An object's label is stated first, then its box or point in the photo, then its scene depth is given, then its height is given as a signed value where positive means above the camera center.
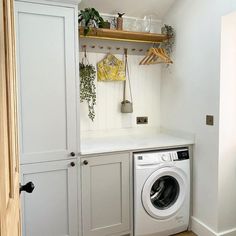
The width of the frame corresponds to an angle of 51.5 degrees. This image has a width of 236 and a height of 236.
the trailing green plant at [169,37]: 2.76 +0.75
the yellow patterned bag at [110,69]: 2.76 +0.40
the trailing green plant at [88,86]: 2.60 +0.19
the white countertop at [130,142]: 2.22 -0.39
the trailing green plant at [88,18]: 2.27 +0.81
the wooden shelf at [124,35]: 2.43 +0.73
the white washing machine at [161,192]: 2.28 -0.88
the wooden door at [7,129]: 0.66 -0.08
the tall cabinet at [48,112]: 1.88 -0.06
